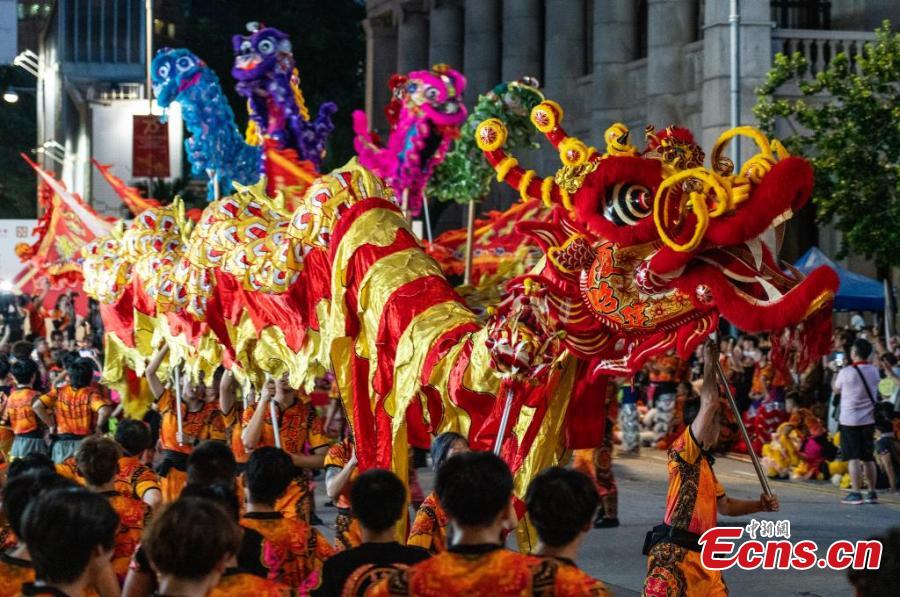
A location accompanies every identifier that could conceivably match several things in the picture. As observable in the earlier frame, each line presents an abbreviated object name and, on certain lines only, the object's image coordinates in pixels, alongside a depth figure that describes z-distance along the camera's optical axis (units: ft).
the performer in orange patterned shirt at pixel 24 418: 40.09
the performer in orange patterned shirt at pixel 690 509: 22.72
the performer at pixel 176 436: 34.01
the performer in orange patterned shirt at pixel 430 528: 20.98
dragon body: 22.00
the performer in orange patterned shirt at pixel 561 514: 15.49
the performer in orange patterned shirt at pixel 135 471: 25.63
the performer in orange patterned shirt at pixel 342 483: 26.84
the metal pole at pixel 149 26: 100.73
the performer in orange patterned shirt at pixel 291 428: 30.89
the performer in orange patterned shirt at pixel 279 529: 19.83
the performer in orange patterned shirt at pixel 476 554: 14.87
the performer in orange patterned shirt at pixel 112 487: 22.59
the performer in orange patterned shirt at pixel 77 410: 37.09
